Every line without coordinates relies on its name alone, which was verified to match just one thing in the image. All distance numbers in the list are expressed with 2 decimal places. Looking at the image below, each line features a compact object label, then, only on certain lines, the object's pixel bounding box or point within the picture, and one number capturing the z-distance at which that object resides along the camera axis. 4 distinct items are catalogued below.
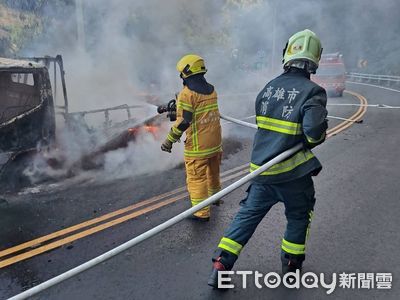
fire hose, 2.38
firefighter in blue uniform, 2.85
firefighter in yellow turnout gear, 4.15
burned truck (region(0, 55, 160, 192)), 5.20
